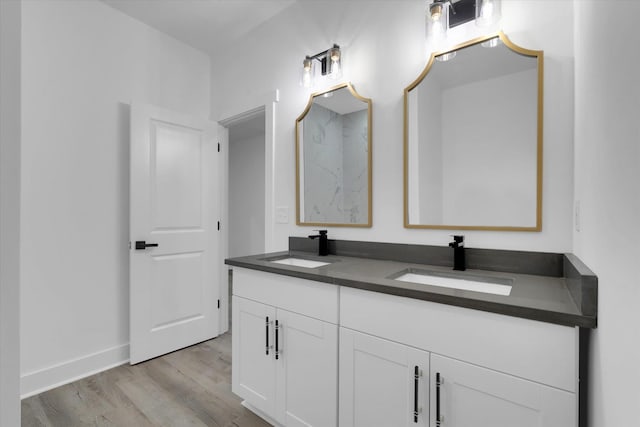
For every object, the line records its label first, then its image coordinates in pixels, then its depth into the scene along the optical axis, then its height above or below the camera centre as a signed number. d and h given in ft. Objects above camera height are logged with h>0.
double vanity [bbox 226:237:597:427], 2.91 -1.48
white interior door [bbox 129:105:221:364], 7.78 -0.55
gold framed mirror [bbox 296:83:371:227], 6.24 +1.12
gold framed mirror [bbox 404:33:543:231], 4.49 +1.14
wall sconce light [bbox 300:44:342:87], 6.48 +3.15
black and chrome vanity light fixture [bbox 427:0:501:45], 4.66 +3.09
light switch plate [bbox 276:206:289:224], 7.67 -0.08
